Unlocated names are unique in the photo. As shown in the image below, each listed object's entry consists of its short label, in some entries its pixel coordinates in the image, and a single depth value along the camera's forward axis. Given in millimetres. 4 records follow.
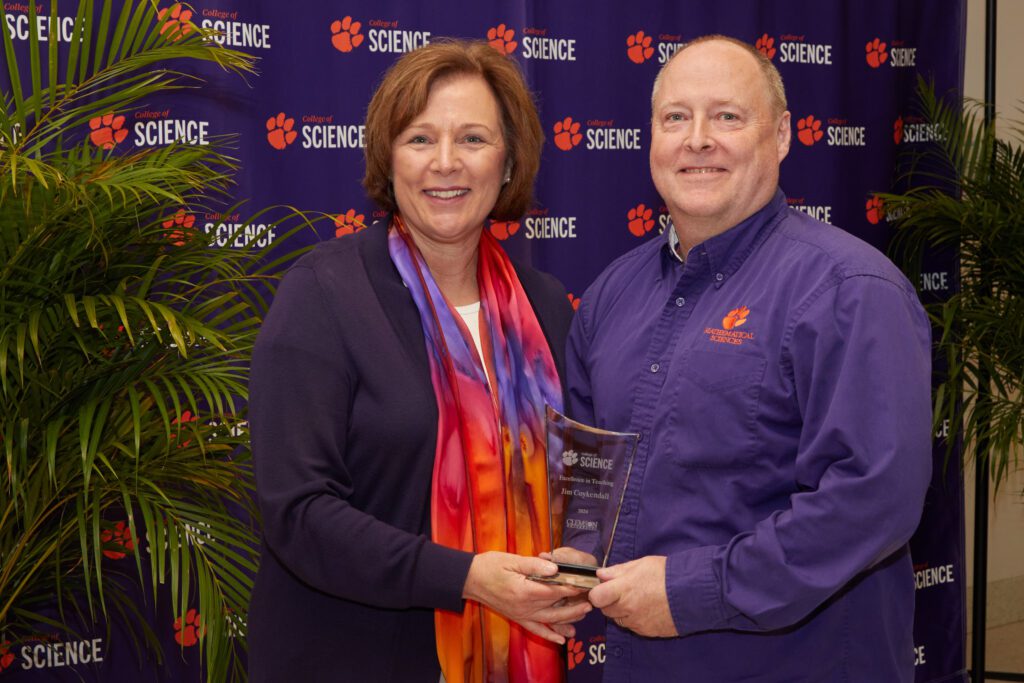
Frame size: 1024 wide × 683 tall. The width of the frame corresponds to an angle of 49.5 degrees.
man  1717
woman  1952
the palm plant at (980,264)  4133
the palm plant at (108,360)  2268
